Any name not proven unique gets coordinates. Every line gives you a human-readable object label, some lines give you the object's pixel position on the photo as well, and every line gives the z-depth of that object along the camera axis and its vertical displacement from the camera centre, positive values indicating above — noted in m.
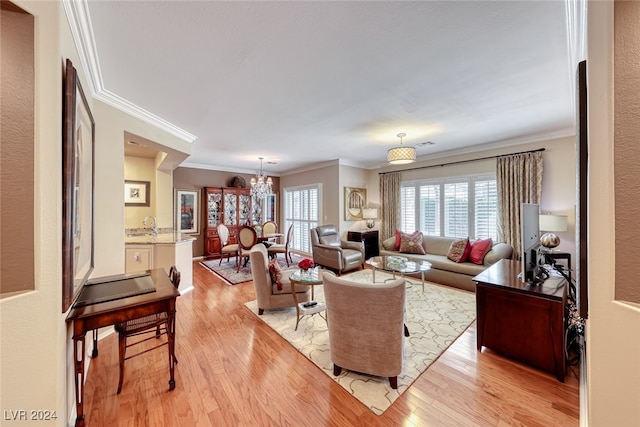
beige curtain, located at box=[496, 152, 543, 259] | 3.99 +0.43
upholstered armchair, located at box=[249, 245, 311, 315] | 2.99 -0.99
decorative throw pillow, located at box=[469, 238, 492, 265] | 4.13 -0.68
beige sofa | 3.98 -0.91
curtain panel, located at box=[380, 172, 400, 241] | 5.87 +0.26
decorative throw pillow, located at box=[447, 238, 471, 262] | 4.31 -0.71
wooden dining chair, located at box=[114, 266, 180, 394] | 1.79 -0.90
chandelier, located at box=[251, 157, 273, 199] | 6.05 +0.74
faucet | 4.37 -0.26
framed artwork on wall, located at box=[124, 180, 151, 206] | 4.97 +0.49
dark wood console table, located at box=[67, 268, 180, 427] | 1.49 -0.66
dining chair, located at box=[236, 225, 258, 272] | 5.24 -0.53
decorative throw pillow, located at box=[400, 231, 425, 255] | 5.00 -0.66
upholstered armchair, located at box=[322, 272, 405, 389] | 1.71 -0.86
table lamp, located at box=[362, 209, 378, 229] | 6.01 -0.04
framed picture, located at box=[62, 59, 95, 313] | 1.31 +0.18
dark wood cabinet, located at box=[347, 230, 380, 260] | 5.86 -0.66
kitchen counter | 3.56 -0.38
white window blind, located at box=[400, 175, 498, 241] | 4.59 +0.13
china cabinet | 6.47 +0.08
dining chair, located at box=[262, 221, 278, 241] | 6.68 -0.39
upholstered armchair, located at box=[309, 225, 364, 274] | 4.88 -0.81
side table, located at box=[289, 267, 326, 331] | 2.75 -0.80
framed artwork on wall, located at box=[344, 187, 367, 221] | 6.13 +0.31
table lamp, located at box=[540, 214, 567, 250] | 3.30 -0.16
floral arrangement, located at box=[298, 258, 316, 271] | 2.89 -0.63
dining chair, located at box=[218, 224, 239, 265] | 5.59 -0.67
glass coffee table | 3.41 -0.82
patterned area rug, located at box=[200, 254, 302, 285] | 4.64 -1.25
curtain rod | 4.02 +1.05
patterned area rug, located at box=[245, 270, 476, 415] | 1.84 -1.36
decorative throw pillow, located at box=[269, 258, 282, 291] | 3.03 -0.78
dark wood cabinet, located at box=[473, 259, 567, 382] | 1.90 -0.94
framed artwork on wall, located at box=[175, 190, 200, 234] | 6.08 +0.13
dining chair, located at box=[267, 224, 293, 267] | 5.58 -0.84
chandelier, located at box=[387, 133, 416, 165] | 3.67 +0.93
